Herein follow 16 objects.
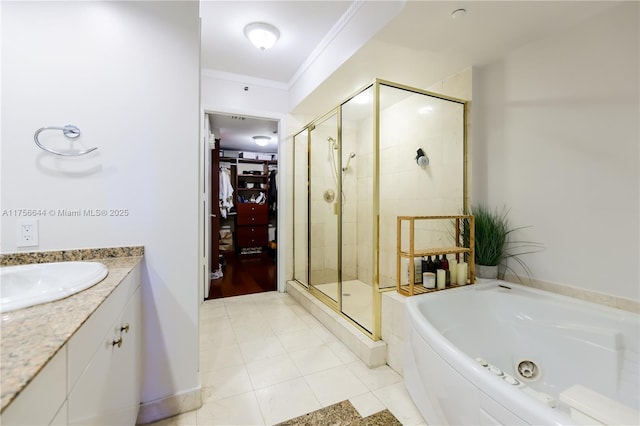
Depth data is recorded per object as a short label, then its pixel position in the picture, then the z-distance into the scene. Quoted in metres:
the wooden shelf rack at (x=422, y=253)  1.81
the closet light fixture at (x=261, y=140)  4.96
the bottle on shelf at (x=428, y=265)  1.94
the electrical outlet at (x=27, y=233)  1.22
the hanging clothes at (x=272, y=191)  5.74
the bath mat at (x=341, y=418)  1.38
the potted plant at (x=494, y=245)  2.03
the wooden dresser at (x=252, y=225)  5.69
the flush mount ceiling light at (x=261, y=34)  2.24
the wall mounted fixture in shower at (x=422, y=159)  2.66
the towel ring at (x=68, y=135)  1.24
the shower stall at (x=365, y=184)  2.32
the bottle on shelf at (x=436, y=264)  1.94
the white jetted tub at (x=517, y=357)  0.86
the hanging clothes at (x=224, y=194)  5.19
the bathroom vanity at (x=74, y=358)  0.46
